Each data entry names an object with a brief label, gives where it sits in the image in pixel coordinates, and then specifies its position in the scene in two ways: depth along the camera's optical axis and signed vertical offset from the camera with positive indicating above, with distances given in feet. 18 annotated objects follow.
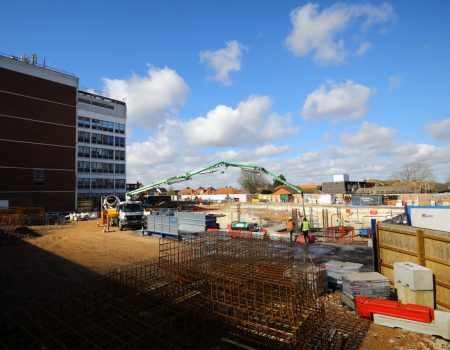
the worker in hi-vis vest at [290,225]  67.47 -6.32
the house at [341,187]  295.48 +10.24
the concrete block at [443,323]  20.95 -9.20
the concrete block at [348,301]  26.68 -9.71
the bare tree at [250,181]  349.61 +20.22
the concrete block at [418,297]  24.56 -8.50
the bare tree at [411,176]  296.51 +19.29
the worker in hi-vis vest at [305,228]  59.02 -6.15
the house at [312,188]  348.63 +11.68
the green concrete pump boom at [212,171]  105.60 +9.99
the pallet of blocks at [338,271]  32.83 -8.39
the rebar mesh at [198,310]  20.31 -8.94
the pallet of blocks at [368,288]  26.45 -8.21
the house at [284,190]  323.82 +8.40
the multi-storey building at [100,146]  171.01 +33.11
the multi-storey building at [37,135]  120.98 +29.31
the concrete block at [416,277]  24.53 -6.91
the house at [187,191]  500.66 +14.63
